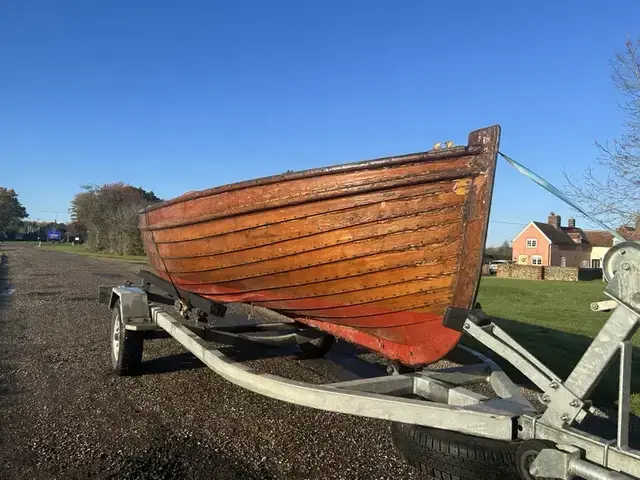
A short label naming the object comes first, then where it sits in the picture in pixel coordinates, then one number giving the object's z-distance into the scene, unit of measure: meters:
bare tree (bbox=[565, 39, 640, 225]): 9.13
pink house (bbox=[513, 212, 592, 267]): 53.81
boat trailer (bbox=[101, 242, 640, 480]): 2.41
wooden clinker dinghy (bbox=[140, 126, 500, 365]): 3.34
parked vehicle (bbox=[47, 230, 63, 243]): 91.00
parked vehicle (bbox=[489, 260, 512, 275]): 36.77
